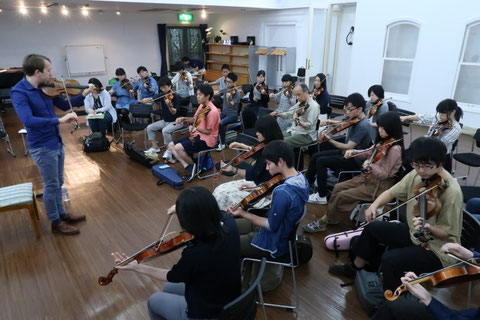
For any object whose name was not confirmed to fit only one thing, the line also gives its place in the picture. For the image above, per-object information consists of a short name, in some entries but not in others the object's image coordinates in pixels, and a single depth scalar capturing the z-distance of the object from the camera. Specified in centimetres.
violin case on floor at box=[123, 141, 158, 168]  491
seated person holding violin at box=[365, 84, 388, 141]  436
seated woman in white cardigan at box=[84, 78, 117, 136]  545
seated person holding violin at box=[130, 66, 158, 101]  628
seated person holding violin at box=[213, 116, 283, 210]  289
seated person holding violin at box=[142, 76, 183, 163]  512
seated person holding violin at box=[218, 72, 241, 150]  550
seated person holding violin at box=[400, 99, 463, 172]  357
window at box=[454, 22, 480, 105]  620
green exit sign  1129
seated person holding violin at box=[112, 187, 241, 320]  150
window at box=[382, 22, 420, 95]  714
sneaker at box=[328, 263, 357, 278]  267
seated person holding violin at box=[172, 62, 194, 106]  669
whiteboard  972
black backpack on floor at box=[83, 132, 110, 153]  546
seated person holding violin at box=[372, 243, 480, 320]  147
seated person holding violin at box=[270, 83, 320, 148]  412
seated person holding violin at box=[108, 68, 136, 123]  642
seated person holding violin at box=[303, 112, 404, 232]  288
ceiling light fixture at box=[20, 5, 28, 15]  874
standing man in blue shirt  274
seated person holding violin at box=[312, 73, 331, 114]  520
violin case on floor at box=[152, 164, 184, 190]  425
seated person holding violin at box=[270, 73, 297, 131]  503
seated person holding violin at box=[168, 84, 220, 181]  424
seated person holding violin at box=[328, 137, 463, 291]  195
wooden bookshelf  1108
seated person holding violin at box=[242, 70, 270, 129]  557
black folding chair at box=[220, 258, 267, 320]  149
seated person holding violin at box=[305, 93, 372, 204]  352
